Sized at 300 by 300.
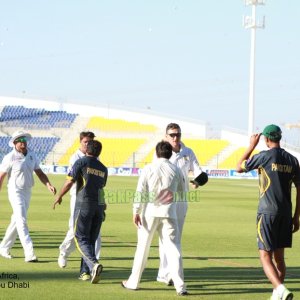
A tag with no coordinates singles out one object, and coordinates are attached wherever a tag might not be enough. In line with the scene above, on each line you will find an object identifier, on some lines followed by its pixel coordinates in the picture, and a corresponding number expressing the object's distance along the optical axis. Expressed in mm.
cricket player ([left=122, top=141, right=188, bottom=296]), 10250
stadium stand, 77688
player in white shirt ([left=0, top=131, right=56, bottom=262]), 12945
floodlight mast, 67125
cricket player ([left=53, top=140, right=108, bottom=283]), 11039
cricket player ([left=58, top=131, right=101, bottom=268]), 11883
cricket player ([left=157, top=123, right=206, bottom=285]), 11023
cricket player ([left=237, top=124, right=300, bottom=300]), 9312
